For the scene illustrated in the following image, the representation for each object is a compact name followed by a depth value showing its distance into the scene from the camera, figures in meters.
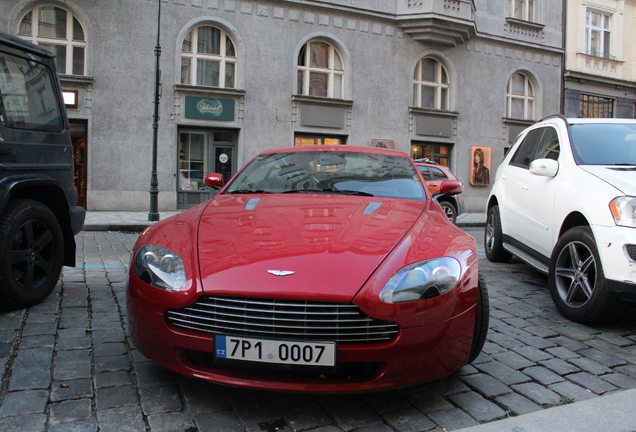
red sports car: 2.45
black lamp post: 13.32
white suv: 3.92
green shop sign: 16.95
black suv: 3.97
